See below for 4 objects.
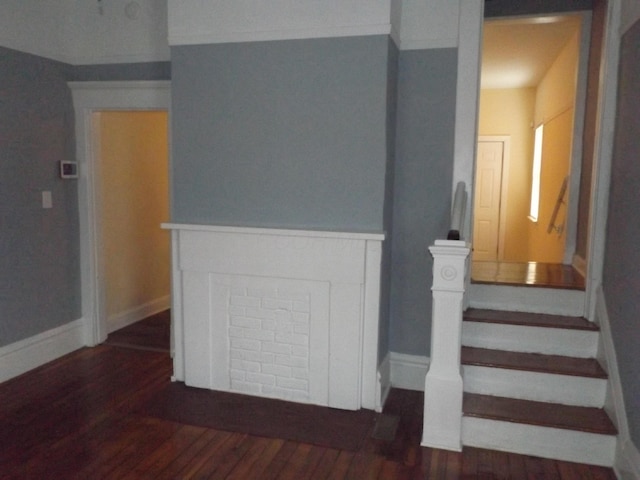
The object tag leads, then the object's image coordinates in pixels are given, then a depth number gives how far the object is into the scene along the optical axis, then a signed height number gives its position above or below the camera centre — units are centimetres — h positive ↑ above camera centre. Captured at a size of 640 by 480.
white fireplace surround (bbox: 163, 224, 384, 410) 314 -83
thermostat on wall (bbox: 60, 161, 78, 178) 397 +7
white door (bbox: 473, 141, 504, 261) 756 -12
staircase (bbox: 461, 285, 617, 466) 266 -109
